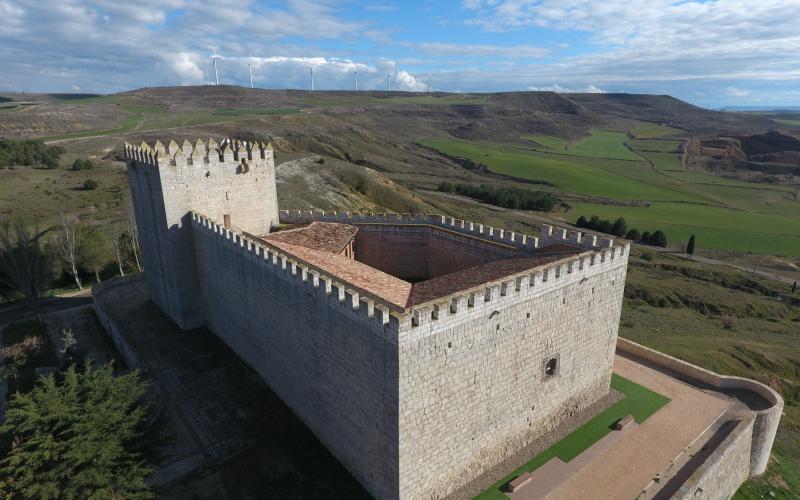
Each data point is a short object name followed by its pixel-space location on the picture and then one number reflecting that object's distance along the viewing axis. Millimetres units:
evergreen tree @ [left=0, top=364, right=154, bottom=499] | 12234
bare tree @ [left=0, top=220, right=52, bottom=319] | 26375
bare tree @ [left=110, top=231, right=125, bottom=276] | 36466
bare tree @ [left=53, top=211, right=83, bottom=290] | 32750
